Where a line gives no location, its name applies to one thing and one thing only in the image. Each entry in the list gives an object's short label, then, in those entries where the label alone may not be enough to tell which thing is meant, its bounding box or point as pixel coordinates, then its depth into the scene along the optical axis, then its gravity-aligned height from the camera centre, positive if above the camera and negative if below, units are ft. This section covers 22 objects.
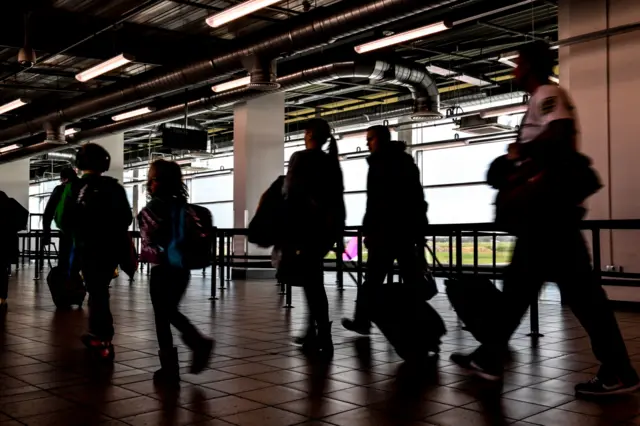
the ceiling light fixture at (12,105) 40.19 +7.79
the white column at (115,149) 58.95 +7.30
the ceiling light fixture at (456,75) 38.34 +9.19
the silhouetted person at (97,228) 12.09 +0.05
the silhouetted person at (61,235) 19.26 +0.16
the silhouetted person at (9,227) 19.08 +0.12
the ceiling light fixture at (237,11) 22.03 +7.48
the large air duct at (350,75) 34.24 +8.08
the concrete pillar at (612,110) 22.75 +4.21
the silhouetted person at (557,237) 8.96 -0.10
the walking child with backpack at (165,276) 10.58 -0.72
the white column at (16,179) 69.56 +5.45
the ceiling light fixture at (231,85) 34.40 +7.80
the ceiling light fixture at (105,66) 29.43 +7.57
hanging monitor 44.60 +6.29
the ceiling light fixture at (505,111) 37.28 +6.79
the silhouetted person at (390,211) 12.85 +0.37
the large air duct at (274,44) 23.70 +7.82
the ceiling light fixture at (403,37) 25.79 +7.75
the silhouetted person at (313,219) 12.35 +0.21
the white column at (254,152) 42.19 +5.04
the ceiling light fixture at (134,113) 44.62 +8.00
